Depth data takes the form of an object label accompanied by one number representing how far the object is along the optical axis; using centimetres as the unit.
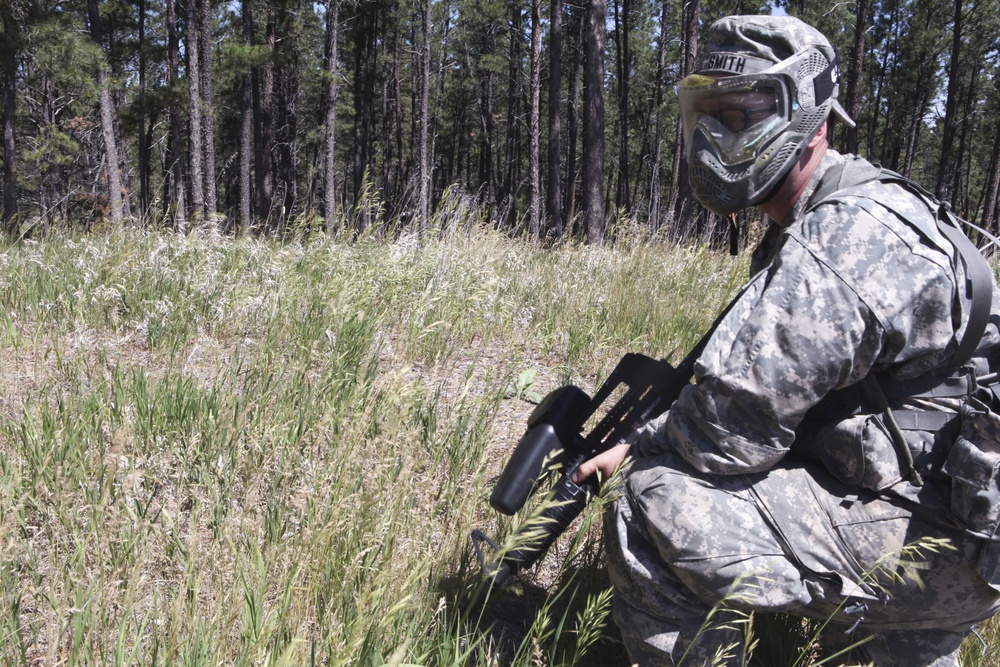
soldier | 157
